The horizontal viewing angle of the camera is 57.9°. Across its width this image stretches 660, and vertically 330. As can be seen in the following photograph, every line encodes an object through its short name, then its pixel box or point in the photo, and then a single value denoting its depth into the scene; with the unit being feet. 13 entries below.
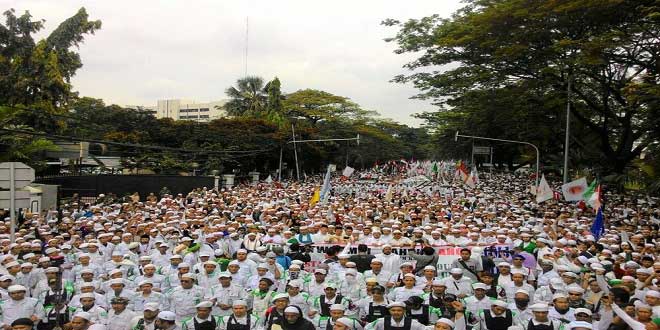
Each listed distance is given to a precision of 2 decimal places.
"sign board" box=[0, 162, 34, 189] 35.01
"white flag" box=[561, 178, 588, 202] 61.21
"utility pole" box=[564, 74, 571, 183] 72.38
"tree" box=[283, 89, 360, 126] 225.35
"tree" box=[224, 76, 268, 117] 208.44
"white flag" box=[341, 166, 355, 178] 92.73
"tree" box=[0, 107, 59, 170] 65.10
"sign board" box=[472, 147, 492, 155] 150.63
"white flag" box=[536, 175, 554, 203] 64.59
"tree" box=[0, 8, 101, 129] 91.04
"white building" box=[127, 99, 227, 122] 415.23
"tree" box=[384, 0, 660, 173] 61.93
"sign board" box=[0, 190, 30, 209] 36.19
